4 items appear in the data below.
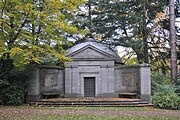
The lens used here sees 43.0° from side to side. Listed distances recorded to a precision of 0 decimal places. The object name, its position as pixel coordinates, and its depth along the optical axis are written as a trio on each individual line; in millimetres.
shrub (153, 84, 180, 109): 14195
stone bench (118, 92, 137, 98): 17516
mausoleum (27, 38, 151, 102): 18781
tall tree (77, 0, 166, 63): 20625
